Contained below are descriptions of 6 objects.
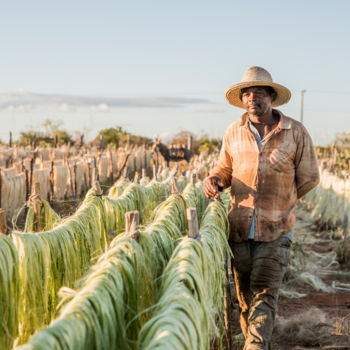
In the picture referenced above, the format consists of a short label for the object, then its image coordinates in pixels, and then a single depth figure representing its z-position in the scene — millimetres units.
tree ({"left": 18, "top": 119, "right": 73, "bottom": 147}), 46750
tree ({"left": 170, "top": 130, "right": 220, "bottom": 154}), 46812
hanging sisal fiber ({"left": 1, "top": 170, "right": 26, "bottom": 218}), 11328
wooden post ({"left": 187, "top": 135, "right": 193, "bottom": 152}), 26356
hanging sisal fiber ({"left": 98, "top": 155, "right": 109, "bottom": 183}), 20738
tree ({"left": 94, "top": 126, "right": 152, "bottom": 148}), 49750
